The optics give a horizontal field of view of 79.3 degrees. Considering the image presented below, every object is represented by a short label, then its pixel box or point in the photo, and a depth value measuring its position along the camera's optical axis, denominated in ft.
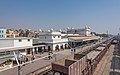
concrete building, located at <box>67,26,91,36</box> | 131.09
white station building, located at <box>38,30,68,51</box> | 56.68
